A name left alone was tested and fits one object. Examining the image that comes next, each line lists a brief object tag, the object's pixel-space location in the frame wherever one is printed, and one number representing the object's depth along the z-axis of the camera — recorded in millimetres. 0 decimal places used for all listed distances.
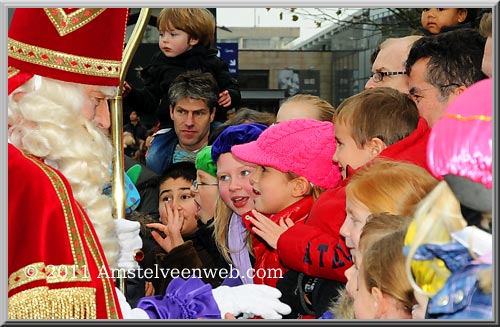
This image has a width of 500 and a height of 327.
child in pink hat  3568
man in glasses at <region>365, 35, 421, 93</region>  3893
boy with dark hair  3396
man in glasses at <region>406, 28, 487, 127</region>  3346
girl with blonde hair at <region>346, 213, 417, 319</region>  2352
